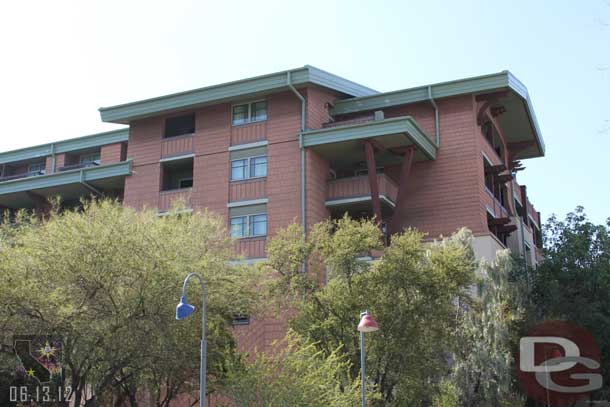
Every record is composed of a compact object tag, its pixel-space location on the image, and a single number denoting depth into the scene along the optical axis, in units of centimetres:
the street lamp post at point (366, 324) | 1927
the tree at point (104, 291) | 2214
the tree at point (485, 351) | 2733
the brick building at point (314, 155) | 3503
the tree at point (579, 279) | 3406
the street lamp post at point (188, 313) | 1783
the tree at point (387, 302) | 2555
